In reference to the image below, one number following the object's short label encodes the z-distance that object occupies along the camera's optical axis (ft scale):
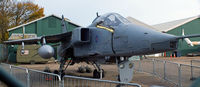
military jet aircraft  19.04
